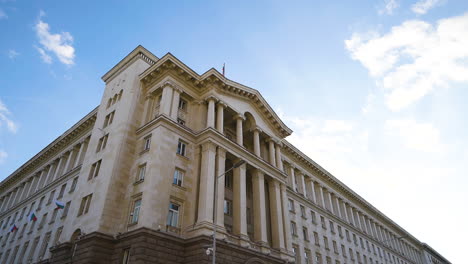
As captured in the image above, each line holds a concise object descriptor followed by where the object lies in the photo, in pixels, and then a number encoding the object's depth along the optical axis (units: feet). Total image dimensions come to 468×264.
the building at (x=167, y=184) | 91.71
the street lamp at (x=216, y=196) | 87.43
